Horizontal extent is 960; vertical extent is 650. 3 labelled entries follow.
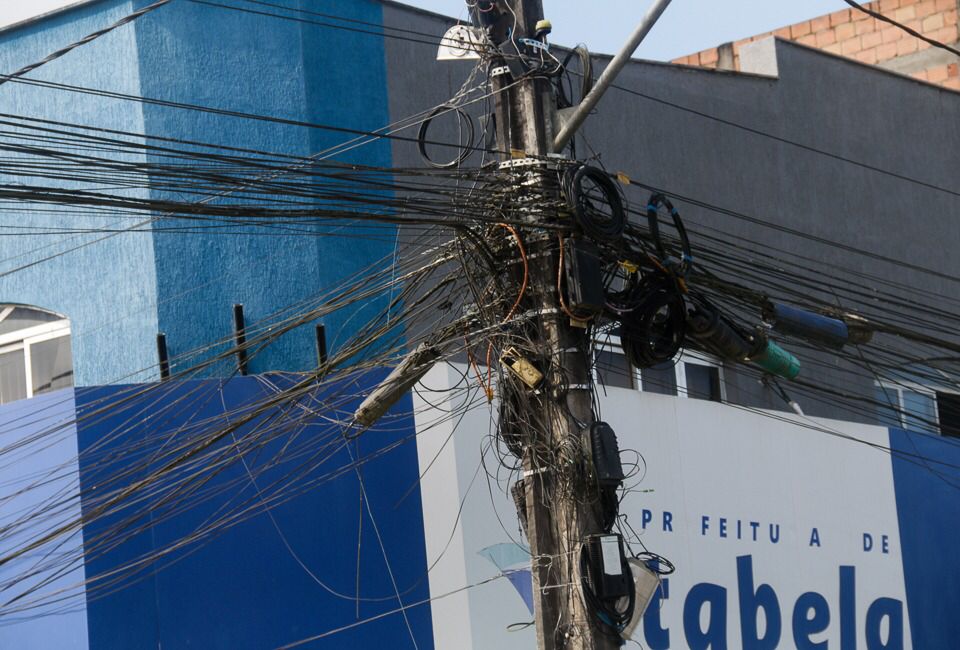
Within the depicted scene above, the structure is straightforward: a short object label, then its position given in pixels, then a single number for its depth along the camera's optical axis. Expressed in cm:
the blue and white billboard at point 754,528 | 2177
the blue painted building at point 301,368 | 2004
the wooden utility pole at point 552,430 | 1614
